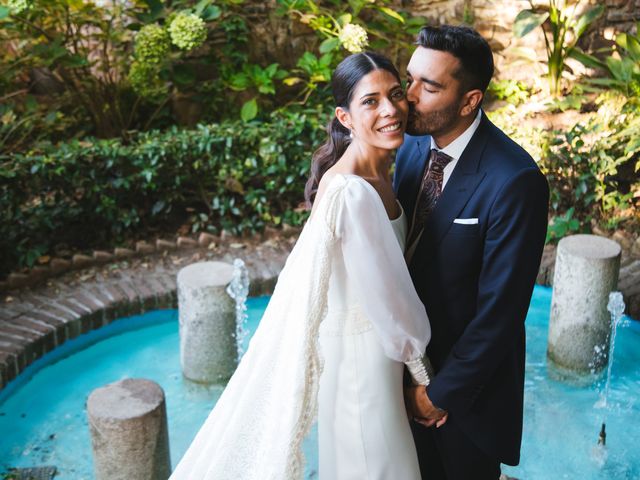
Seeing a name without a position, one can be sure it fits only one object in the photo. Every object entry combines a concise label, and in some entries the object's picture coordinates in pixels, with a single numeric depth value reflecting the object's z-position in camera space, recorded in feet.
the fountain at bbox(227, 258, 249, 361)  14.15
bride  7.22
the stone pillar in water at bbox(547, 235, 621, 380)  14.08
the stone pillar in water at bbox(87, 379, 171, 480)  9.63
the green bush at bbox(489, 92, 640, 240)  18.25
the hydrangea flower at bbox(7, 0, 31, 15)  17.10
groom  7.22
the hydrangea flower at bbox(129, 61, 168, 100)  20.11
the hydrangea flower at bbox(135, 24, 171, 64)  19.65
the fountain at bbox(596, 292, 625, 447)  13.99
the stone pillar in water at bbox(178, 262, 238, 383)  13.91
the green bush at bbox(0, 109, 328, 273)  17.30
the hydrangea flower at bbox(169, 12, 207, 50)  19.30
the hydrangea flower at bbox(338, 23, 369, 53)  19.38
